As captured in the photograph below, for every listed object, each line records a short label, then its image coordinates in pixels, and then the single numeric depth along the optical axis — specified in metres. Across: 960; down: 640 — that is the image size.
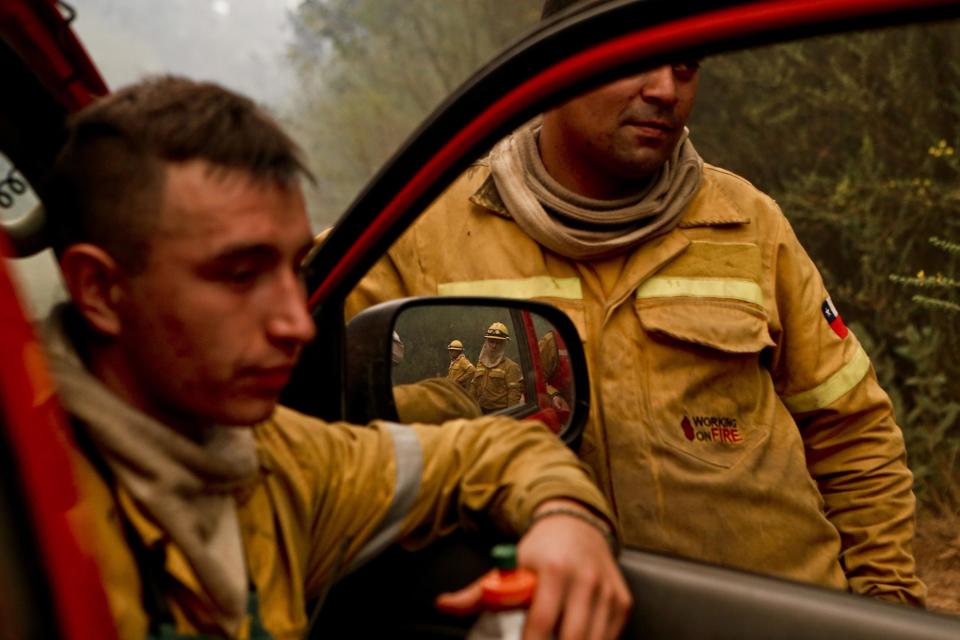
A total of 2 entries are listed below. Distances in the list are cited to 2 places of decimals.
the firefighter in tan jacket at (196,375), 1.05
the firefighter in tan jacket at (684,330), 2.14
